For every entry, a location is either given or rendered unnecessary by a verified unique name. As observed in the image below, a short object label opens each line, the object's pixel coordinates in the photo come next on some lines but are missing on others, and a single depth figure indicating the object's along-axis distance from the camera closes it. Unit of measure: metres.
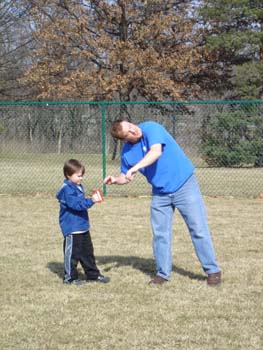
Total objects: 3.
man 8.57
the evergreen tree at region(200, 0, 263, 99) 40.74
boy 8.87
